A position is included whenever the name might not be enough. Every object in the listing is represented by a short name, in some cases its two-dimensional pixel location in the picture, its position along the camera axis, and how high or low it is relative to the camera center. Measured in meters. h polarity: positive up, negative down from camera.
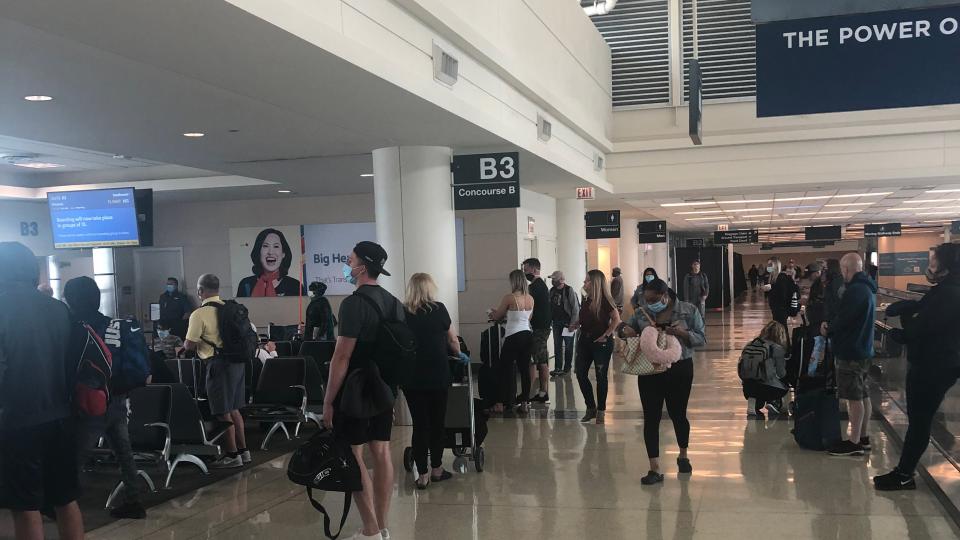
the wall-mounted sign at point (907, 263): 23.45 -0.87
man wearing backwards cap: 4.63 -0.64
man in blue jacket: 6.70 -0.87
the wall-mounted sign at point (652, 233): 25.31 +0.33
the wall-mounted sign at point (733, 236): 33.50 +0.16
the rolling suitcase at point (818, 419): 7.29 -1.62
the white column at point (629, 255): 24.84 -0.33
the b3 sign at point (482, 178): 9.02 +0.79
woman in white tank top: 9.01 -0.99
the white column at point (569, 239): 16.73 +0.16
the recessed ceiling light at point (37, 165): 12.43 +1.57
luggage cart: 6.80 -1.40
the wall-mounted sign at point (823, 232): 35.03 +0.16
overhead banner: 5.44 +1.17
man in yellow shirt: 7.08 -0.97
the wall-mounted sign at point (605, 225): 19.53 +0.47
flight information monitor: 11.06 +0.64
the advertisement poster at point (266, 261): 15.25 -0.05
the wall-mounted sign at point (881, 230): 33.59 +0.18
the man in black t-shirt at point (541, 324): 10.11 -0.94
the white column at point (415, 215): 8.91 +0.41
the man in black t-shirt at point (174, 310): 13.88 -0.81
